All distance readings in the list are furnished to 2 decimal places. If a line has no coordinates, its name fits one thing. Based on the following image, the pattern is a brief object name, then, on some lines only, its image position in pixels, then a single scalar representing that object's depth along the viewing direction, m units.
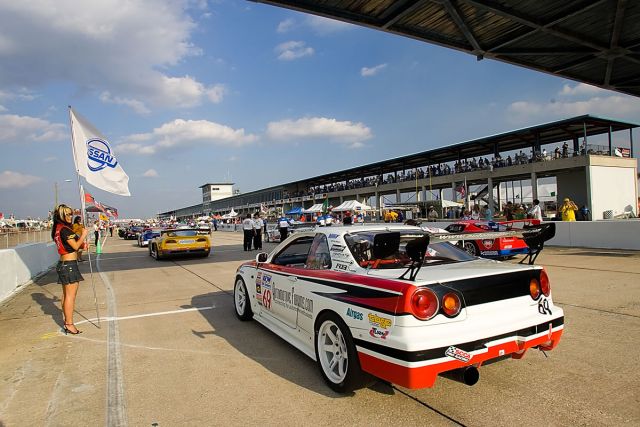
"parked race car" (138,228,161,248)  22.80
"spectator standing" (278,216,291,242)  21.89
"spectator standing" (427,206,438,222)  24.02
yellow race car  15.02
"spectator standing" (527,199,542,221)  15.36
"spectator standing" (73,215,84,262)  8.66
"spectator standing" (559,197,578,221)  16.12
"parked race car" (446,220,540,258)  11.14
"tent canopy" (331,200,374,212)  36.59
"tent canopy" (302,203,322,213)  43.28
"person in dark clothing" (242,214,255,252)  17.81
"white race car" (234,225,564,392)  2.91
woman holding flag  5.52
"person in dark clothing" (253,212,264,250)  18.14
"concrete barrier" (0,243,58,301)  8.80
